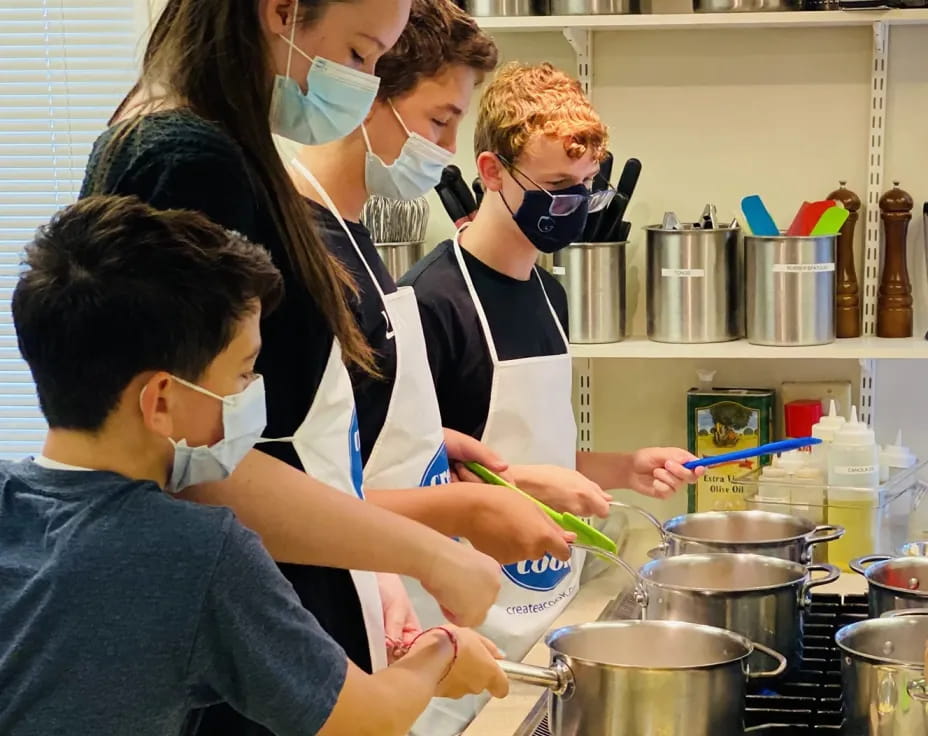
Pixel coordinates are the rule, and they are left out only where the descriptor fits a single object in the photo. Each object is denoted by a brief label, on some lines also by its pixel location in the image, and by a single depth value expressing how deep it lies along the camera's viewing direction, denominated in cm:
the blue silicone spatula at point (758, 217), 237
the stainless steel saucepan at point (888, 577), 143
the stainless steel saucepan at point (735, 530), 162
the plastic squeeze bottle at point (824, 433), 203
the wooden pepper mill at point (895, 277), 238
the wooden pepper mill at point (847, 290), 241
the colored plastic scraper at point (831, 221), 229
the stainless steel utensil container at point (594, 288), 236
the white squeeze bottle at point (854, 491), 191
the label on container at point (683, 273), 234
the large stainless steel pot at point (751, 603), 136
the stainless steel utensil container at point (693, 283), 234
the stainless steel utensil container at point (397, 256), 239
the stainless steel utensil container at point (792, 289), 228
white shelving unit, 224
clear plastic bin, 192
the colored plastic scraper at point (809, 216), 235
